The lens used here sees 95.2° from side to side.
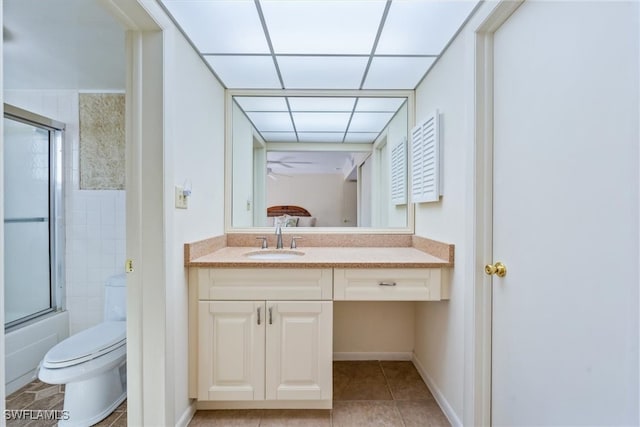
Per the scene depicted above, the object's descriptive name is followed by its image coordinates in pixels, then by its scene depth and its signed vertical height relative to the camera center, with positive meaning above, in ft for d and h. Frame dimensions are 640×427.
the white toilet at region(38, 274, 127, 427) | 4.84 -2.73
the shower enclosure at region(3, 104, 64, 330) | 6.85 -0.08
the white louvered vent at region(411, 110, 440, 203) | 5.47 +1.05
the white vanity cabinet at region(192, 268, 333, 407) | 5.12 -2.15
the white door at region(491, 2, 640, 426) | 2.44 -0.02
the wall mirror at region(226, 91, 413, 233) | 7.12 +1.23
